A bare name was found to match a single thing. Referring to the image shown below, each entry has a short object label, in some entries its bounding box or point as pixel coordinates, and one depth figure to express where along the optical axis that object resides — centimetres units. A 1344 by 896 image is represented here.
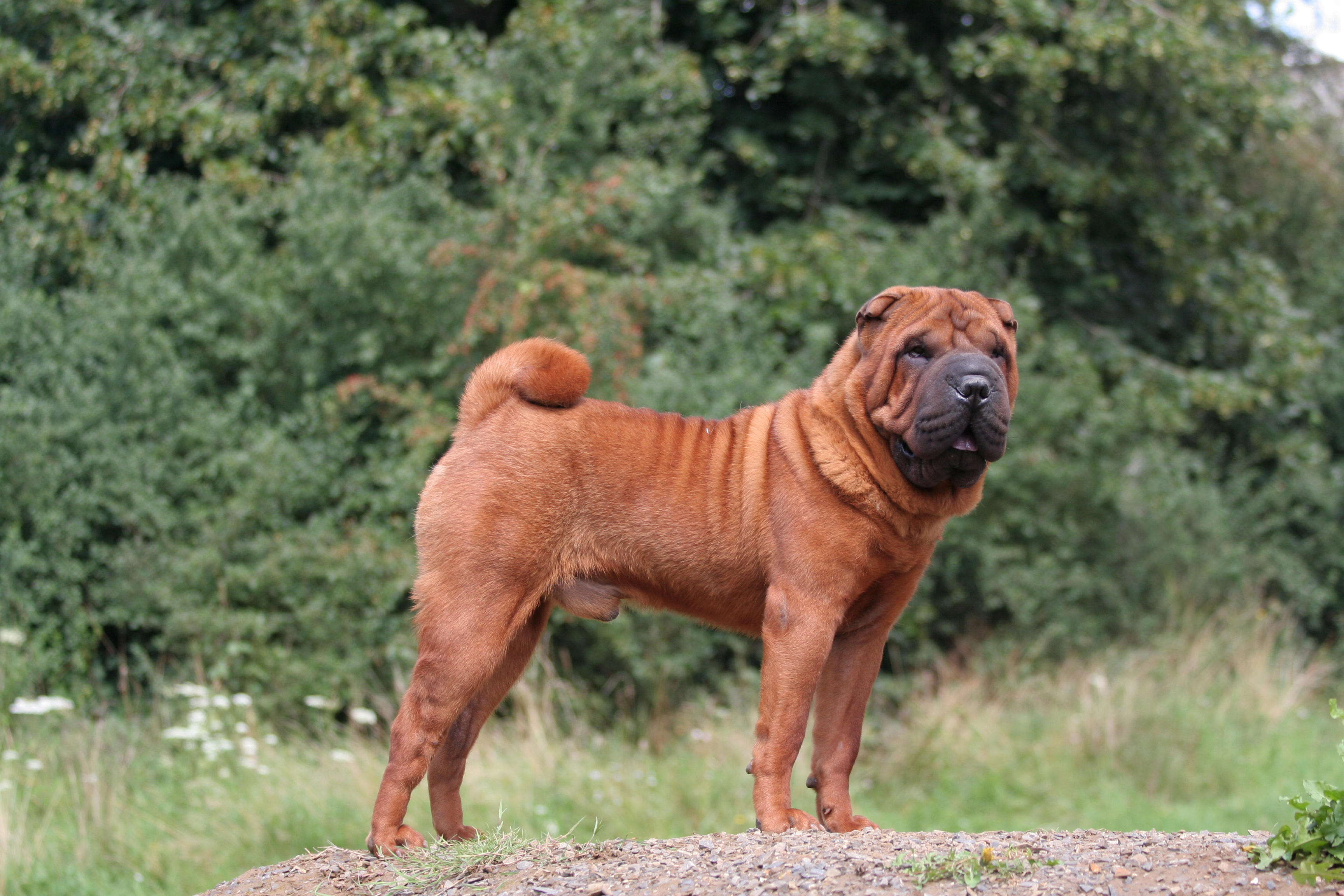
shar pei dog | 816
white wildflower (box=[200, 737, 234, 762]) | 1405
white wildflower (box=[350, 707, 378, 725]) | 1521
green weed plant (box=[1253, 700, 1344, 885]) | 615
